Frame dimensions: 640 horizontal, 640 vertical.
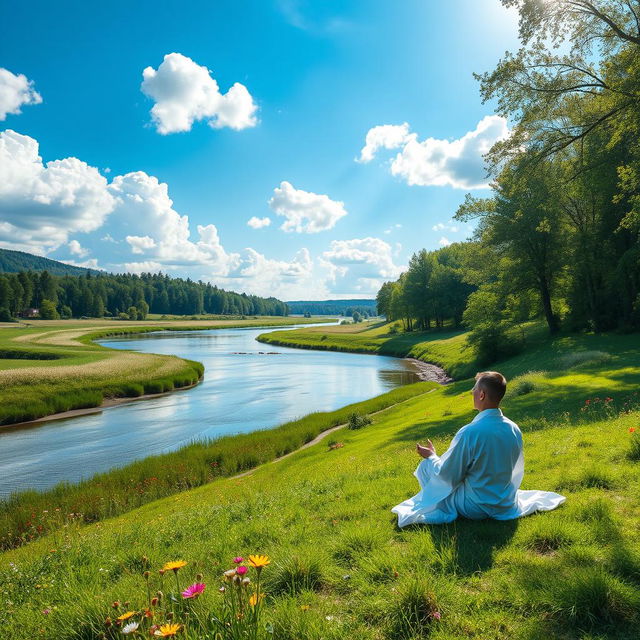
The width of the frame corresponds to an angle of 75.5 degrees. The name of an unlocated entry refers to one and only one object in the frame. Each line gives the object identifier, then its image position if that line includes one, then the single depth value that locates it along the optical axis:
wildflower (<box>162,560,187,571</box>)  2.92
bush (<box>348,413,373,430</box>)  23.73
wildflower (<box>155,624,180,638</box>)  2.36
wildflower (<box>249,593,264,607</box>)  3.01
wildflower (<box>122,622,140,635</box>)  2.43
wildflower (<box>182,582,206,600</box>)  2.72
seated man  5.30
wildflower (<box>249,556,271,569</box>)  2.87
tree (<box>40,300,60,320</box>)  146.75
